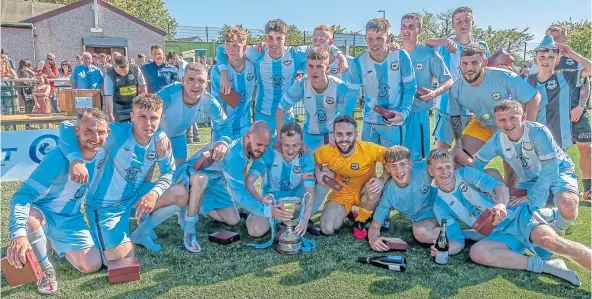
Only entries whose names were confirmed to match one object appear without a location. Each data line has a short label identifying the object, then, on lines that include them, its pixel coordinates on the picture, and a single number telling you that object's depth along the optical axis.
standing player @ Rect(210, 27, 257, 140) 5.65
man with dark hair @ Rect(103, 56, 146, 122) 8.20
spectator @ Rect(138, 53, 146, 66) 12.13
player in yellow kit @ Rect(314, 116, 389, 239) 4.55
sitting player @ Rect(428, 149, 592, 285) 3.58
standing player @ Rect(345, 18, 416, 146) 5.20
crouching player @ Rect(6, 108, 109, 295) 3.20
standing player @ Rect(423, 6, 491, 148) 5.45
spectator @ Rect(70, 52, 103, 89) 10.73
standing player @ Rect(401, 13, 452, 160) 5.56
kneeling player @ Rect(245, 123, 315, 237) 4.45
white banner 6.48
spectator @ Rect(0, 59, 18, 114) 11.96
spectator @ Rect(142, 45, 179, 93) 9.12
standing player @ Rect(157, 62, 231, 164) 4.80
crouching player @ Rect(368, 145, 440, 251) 4.25
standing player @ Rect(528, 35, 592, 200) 5.49
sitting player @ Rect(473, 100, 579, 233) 4.08
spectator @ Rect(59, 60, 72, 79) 14.98
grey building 24.92
